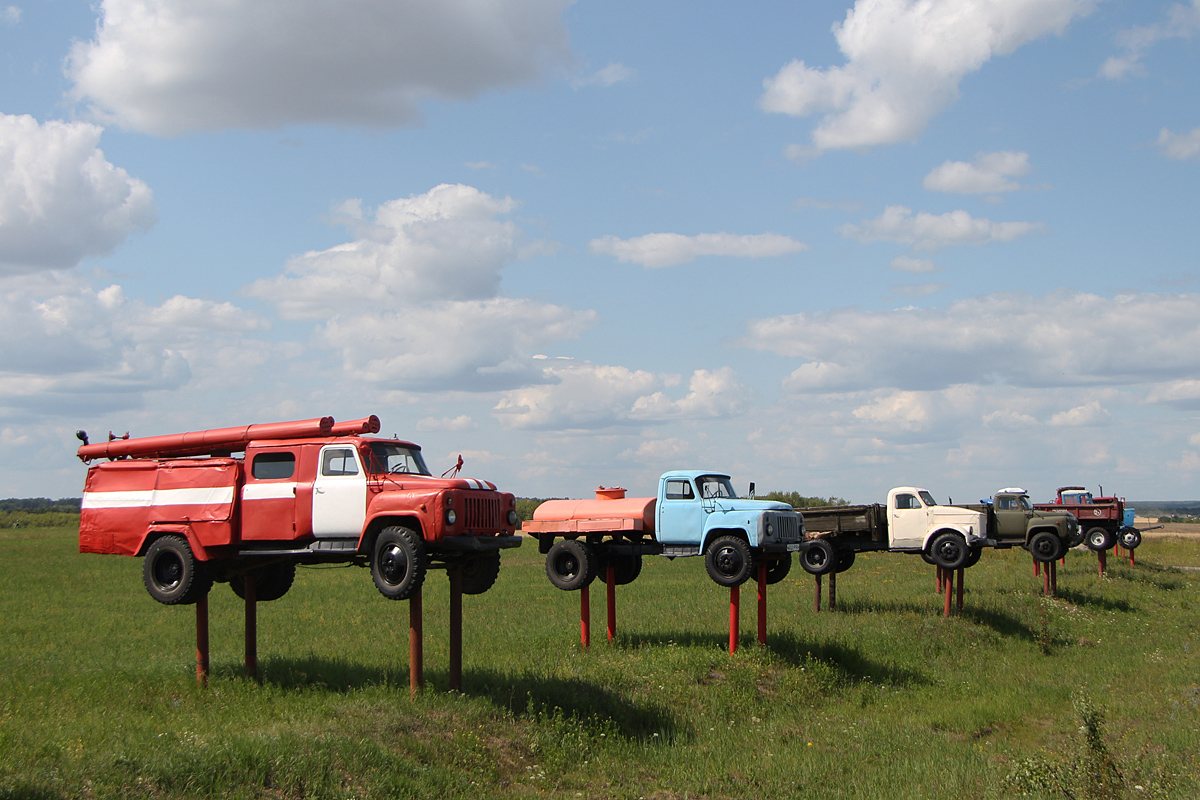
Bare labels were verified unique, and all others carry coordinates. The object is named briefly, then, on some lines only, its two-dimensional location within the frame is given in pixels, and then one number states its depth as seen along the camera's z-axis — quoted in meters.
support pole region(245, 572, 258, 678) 16.20
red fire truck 13.40
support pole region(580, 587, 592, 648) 19.53
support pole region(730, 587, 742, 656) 18.84
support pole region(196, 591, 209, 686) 15.52
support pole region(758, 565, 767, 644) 19.25
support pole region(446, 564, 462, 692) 15.02
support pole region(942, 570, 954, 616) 25.08
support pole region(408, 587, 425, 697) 14.33
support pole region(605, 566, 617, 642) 19.97
